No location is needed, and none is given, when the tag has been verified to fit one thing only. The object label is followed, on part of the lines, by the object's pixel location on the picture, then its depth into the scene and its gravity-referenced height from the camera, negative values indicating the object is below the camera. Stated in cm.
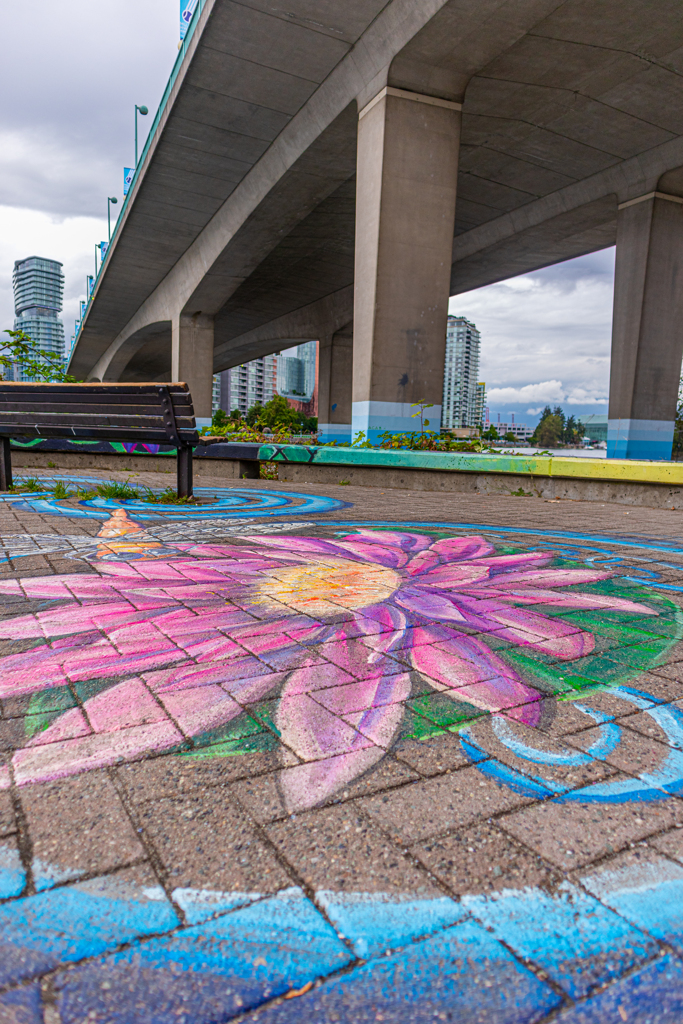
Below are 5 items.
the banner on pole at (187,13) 1415 +936
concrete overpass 1227 +746
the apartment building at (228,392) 18388 +898
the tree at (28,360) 1480 +146
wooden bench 644 +3
